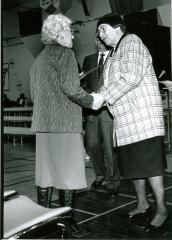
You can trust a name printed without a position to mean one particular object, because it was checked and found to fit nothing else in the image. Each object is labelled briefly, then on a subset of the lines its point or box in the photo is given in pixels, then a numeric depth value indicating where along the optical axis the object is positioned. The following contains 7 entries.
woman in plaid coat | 2.69
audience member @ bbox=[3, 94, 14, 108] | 11.46
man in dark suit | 4.07
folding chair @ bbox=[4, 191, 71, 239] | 1.42
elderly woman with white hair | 2.52
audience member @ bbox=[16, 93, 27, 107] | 11.89
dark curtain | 4.83
